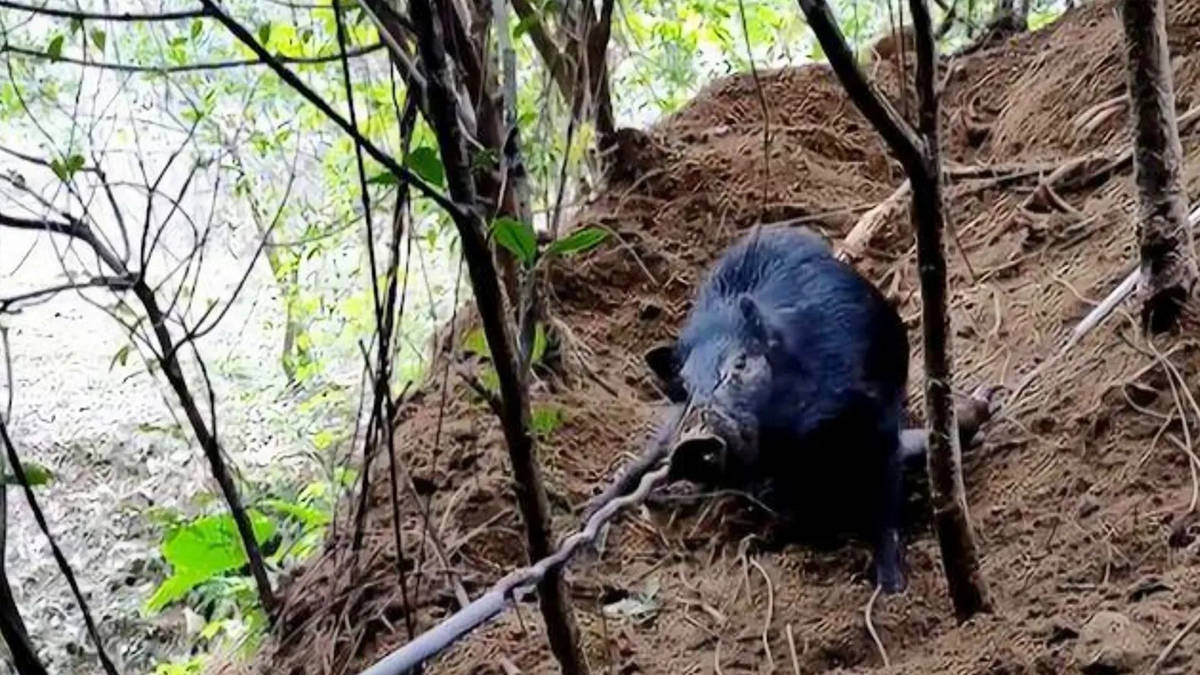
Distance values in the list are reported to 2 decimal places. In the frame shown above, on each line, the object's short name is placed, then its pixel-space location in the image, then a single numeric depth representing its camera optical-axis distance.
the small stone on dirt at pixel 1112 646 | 1.98
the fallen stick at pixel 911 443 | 3.09
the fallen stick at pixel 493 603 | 1.41
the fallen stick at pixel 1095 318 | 3.04
